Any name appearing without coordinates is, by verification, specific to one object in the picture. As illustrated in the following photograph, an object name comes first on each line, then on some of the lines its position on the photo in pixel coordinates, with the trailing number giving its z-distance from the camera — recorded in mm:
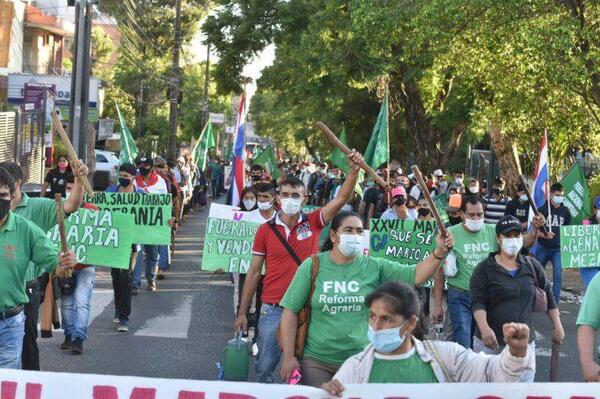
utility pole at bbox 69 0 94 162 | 25688
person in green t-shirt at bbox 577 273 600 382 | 6090
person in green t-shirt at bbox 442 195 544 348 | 9719
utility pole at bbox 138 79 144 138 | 65875
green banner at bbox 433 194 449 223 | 15743
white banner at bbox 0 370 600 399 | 5113
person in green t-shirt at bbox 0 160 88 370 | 7766
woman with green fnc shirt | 6496
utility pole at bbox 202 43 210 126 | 64594
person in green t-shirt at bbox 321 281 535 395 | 5109
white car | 48719
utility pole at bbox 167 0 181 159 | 44531
